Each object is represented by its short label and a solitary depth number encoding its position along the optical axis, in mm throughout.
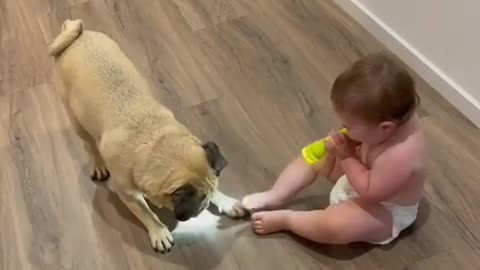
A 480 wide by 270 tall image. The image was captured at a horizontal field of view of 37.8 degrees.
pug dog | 1397
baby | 1326
